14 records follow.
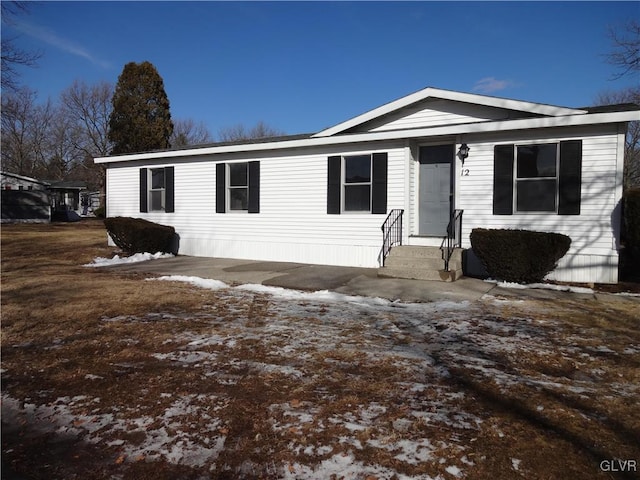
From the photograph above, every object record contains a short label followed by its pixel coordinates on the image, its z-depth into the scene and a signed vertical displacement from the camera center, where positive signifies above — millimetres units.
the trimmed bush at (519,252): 8000 -519
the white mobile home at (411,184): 8391 +960
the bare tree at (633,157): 29994 +4863
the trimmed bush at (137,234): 12766 -384
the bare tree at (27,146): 45969 +8243
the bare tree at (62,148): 46844 +8384
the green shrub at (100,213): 36928 +689
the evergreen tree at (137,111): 31234 +8077
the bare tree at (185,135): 46550 +9911
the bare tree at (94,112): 43969 +11260
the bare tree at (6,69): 17562 +6262
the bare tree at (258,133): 49584 +10345
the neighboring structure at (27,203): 30469 +1238
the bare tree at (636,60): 17859 +6899
